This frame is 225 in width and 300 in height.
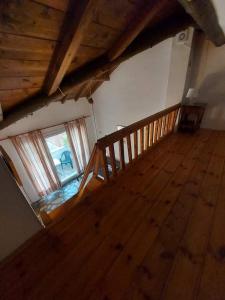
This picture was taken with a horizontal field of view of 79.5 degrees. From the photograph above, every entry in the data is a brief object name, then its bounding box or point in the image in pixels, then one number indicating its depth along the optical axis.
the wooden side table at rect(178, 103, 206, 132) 2.80
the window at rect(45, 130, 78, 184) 5.08
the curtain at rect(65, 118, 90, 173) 4.74
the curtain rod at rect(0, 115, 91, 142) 3.45
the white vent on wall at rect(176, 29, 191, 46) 2.29
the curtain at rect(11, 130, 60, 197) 3.75
